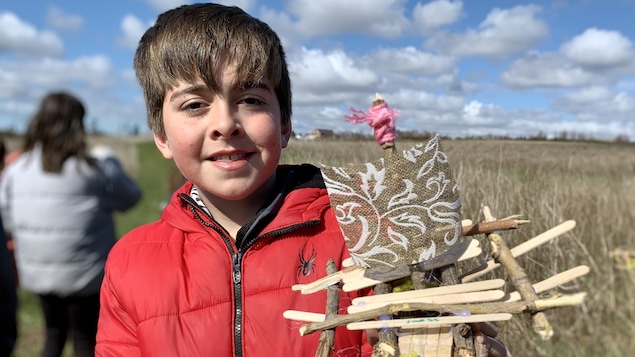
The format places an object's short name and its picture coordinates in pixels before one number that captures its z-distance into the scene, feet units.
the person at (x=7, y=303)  7.34
